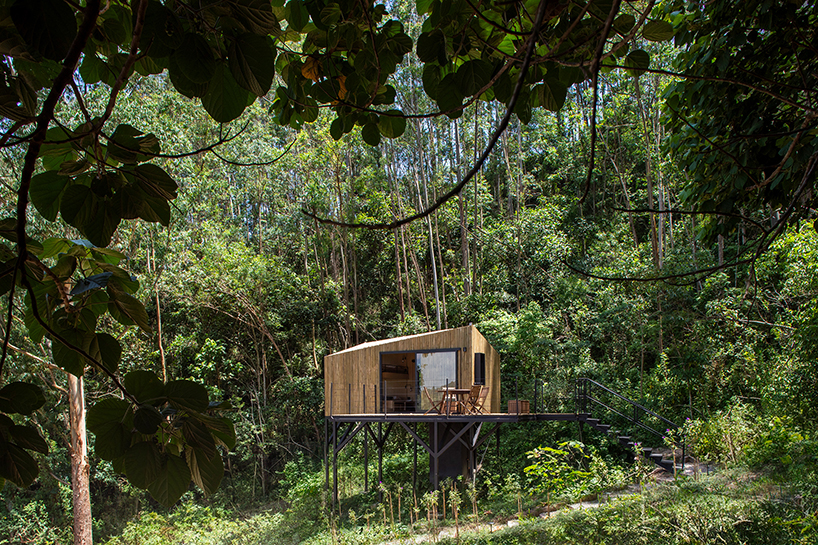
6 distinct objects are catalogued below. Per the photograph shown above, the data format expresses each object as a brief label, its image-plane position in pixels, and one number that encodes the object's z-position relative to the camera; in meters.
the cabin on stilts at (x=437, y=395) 9.55
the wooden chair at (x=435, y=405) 9.57
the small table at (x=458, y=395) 9.30
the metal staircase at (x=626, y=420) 9.07
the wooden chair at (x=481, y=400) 9.56
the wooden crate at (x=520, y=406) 9.58
